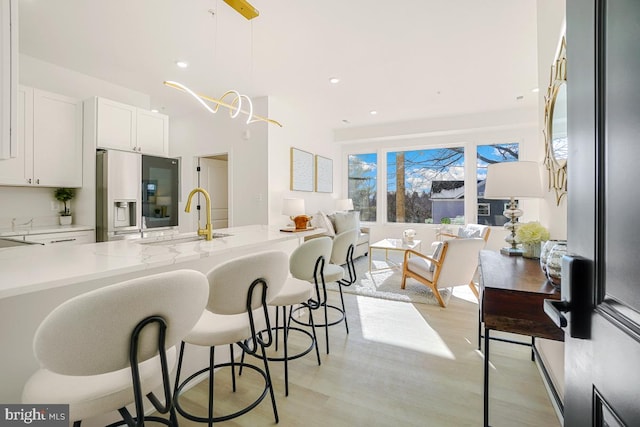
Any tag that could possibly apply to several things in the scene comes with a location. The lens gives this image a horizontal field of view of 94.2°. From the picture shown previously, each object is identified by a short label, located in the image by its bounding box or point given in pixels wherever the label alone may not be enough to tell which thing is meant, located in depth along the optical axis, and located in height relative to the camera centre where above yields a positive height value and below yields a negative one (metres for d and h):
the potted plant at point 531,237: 1.86 -0.16
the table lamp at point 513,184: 2.00 +0.20
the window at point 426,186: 6.22 +0.58
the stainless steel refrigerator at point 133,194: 3.38 +0.22
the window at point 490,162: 5.73 +0.88
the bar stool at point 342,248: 2.41 -0.30
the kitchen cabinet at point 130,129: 3.41 +1.04
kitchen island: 1.02 -0.22
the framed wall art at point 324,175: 6.17 +0.81
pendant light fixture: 2.23 +1.64
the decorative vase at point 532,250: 1.88 -0.24
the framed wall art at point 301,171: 5.27 +0.77
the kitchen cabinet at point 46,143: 2.98 +0.75
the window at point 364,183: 7.08 +0.69
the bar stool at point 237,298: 1.22 -0.38
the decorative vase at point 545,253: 1.40 -0.20
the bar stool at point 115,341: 0.76 -0.36
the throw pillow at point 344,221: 5.52 -0.17
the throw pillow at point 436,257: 3.35 -0.52
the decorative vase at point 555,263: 1.26 -0.22
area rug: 3.51 -0.98
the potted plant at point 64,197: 3.49 +0.18
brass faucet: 1.99 -0.12
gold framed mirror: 1.55 +0.49
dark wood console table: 1.23 -0.40
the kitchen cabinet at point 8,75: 1.22 +0.57
